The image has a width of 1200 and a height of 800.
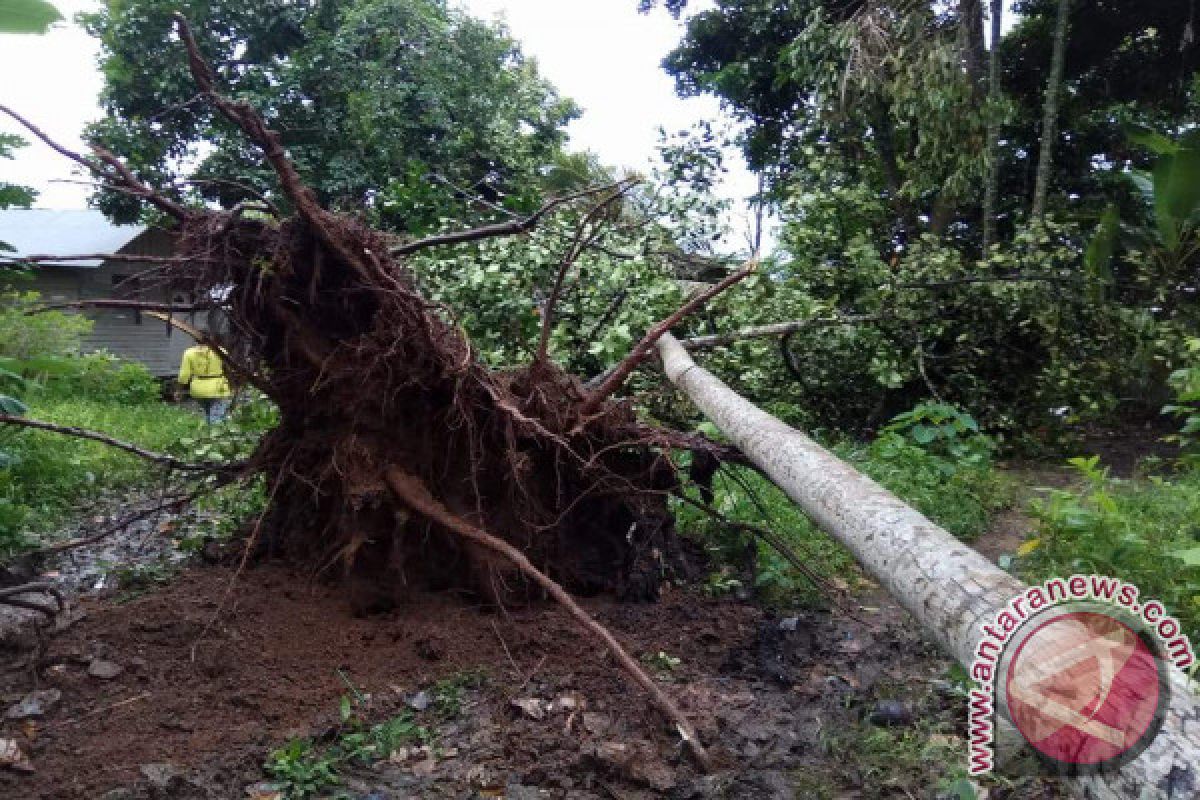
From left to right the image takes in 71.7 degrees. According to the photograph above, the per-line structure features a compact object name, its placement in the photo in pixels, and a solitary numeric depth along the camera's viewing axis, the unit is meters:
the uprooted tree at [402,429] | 3.06
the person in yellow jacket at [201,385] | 7.81
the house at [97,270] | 13.82
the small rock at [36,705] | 2.53
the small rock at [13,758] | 2.23
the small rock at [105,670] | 2.75
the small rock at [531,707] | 2.65
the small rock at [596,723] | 2.55
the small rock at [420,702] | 2.69
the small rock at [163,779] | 2.12
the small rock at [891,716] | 2.60
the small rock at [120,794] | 2.08
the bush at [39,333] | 9.28
